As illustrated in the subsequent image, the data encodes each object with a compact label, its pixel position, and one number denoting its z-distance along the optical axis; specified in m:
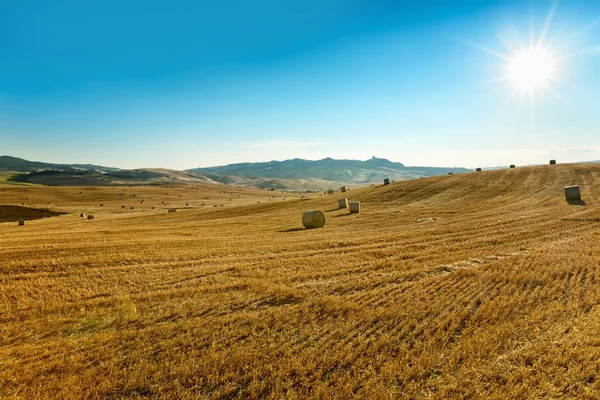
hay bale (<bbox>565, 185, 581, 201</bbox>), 28.77
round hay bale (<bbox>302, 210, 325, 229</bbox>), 25.22
